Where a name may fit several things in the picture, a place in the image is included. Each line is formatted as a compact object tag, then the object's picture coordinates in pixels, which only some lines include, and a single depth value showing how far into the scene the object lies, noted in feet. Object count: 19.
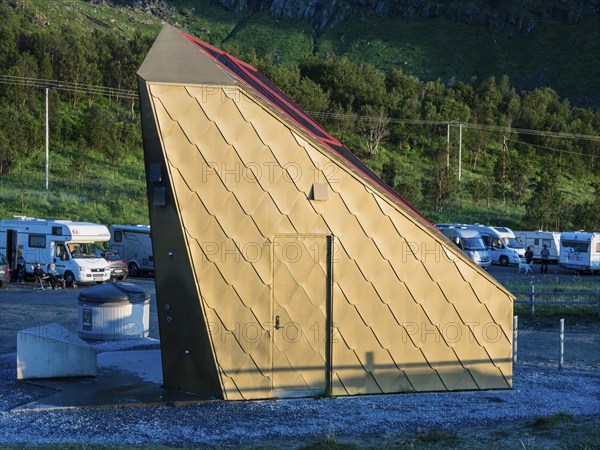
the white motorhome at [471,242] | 140.05
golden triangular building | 40.57
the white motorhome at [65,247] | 107.55
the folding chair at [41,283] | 104.56
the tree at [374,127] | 225.35
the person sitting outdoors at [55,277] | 106.02
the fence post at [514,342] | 51.75
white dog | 134.48
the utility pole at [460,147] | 203.58
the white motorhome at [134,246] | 124.88
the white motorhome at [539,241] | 155.02
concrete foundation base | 45.09
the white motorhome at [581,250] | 136.67
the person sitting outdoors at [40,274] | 105.29
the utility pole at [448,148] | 207.82
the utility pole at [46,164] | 158.04
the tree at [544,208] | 181.68
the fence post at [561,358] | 53.06
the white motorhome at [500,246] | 150.92
